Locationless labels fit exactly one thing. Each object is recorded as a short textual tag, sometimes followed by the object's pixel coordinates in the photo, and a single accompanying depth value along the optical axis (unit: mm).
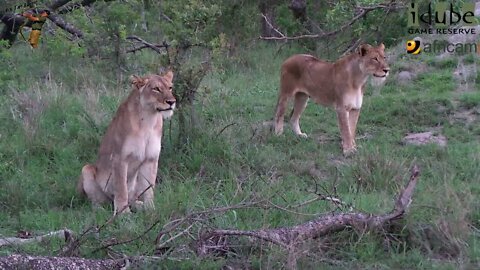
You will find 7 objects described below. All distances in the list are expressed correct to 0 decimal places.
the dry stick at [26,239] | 11542
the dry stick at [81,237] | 10852
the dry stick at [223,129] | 16659
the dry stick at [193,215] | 10937
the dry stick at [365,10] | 14984
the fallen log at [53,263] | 9937
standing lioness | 17906
